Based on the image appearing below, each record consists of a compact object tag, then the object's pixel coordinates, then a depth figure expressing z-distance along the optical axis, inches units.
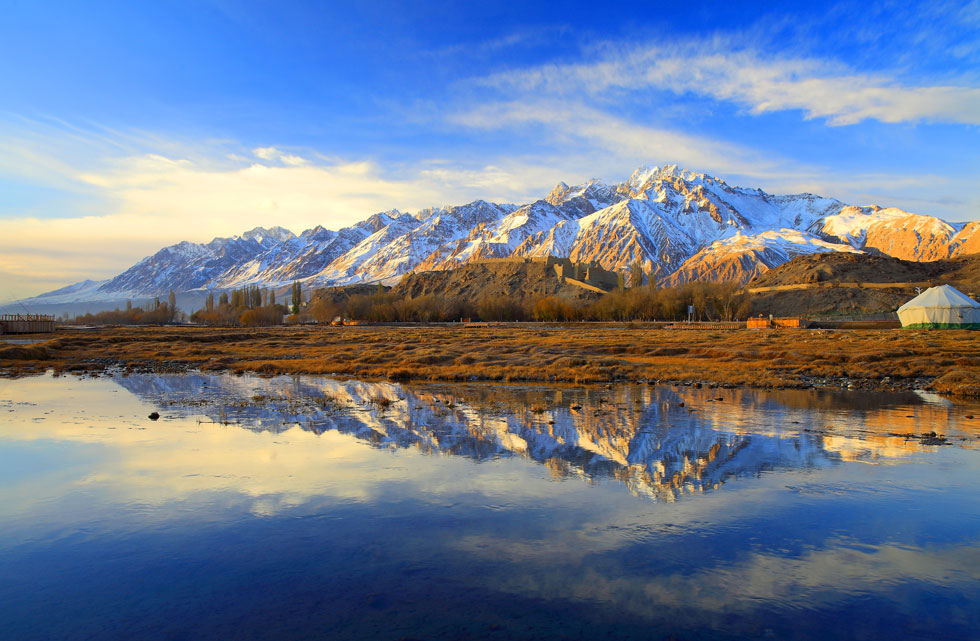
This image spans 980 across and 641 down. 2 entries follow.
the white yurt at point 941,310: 2849.4
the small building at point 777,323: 2987.2
